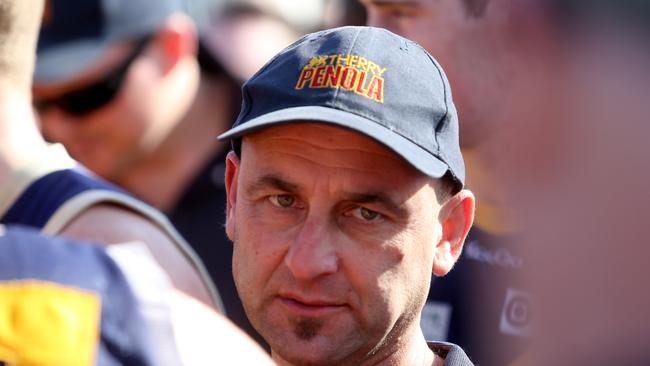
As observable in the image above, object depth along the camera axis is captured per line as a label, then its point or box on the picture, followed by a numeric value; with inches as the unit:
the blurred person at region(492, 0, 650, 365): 237.0
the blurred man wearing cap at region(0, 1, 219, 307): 195.9
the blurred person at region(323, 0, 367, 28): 274.1
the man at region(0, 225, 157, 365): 91.0
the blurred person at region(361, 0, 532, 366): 250.8
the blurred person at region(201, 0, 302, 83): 353.4
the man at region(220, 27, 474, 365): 157.9
